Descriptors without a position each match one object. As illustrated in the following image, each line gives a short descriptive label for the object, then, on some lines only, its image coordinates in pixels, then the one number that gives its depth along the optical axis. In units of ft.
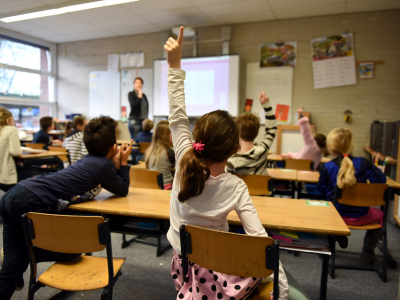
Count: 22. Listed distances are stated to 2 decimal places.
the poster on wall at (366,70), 15.74
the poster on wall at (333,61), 16.02
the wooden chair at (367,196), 6.22
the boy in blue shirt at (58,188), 4.40
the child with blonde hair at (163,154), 8.54
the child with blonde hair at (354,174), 6.66
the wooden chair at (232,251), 3.03
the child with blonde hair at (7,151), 9.21
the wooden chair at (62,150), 13.08
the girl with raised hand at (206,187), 3.23
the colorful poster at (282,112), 17.51
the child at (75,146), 11.50
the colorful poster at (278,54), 17.08
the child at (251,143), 6.76
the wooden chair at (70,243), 3.73
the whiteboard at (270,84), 17.34
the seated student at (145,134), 16.01
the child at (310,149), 10.54
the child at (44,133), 14.96
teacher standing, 19.15
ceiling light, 14.99
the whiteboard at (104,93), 22.27
